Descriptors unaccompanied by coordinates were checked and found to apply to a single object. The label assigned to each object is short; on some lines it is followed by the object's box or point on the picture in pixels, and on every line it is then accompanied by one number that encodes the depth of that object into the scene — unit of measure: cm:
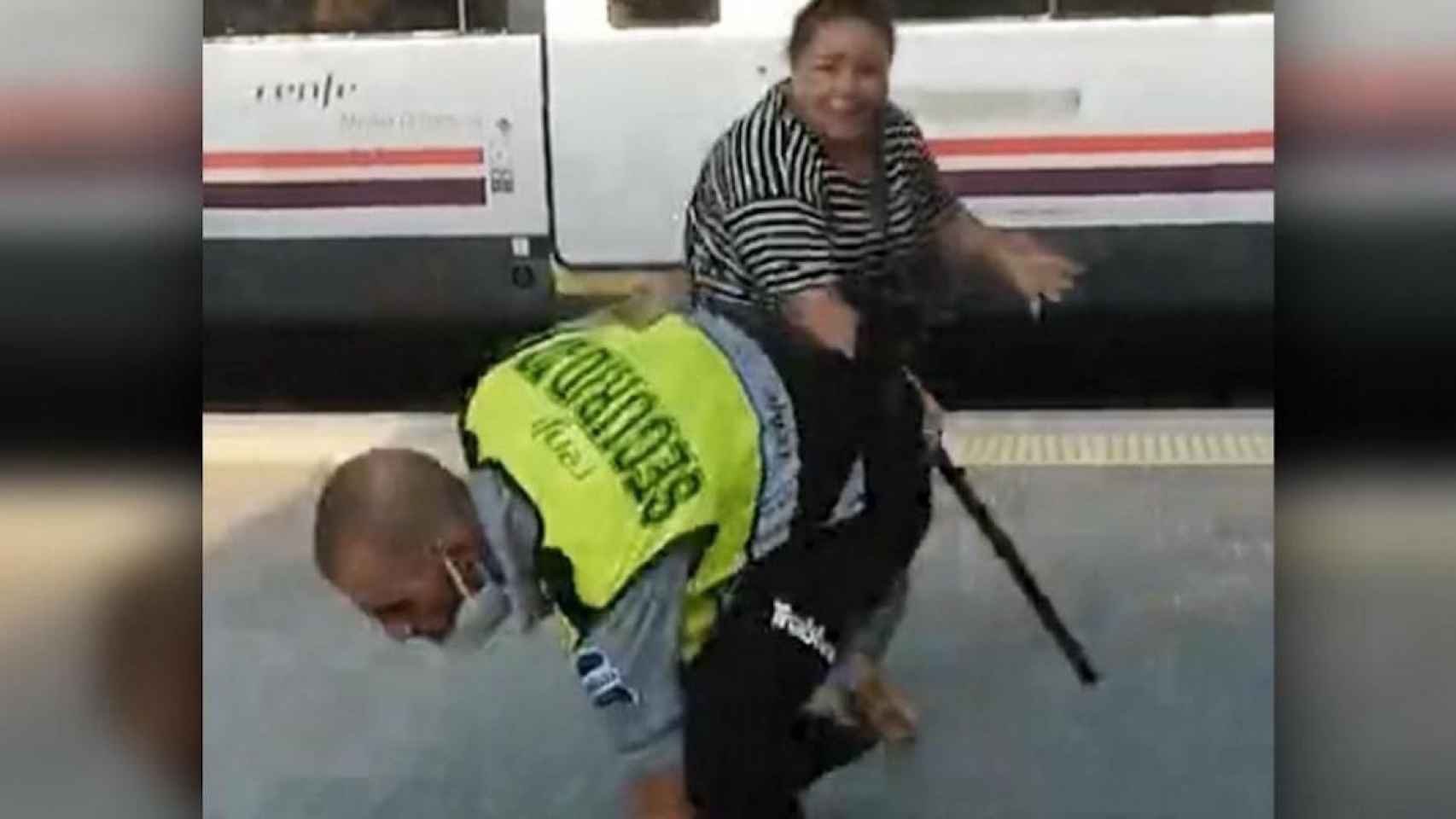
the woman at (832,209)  229
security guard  229
